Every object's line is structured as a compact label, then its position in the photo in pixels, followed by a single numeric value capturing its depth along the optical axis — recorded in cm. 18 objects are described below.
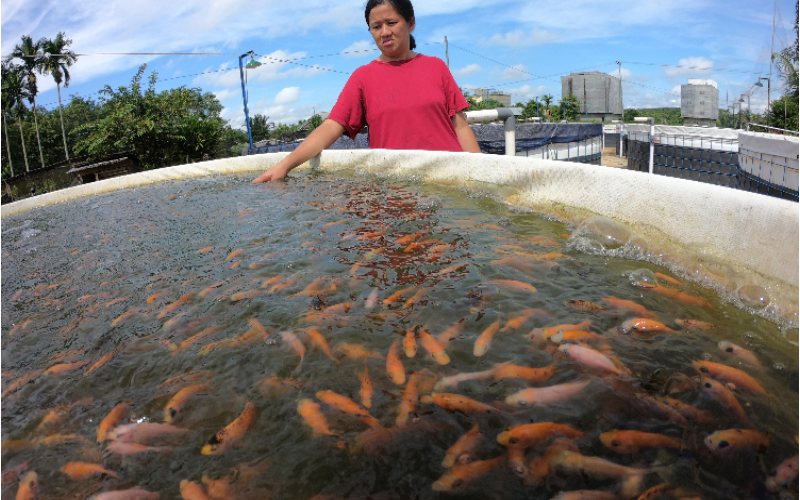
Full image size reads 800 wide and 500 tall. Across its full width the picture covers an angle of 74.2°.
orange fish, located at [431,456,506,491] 138
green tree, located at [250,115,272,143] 7978
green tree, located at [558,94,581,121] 7150
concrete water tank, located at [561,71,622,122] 7681
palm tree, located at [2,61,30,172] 4906
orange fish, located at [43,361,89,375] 214
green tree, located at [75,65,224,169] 2775
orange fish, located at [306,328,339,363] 209
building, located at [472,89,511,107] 8106
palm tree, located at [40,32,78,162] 4894
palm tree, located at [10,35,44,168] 4872
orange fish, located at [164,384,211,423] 177
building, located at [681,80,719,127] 7356
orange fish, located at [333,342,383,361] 203
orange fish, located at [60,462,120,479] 154
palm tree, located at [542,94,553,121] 7196
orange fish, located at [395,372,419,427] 165
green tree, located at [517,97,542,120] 7181
